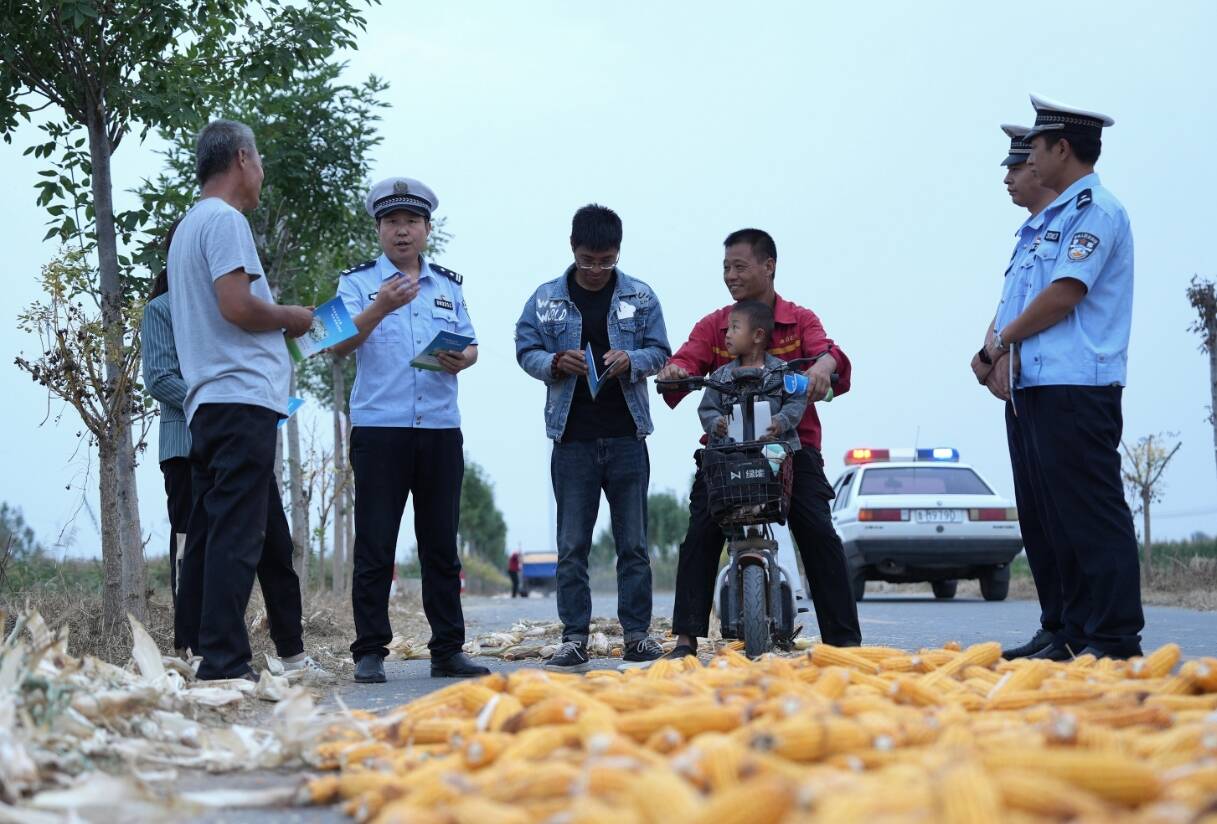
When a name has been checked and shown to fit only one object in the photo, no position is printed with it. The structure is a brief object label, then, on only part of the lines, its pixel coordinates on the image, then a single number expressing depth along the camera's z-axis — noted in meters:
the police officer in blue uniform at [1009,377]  6.59
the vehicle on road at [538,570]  62.38
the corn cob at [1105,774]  2.71
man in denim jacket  7.27
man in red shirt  7.07
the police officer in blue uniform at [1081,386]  5.88
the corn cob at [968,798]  2.42
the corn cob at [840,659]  4.99
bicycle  6.61
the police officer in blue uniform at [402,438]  6.74
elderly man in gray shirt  5.71
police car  17.70
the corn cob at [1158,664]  4.71
